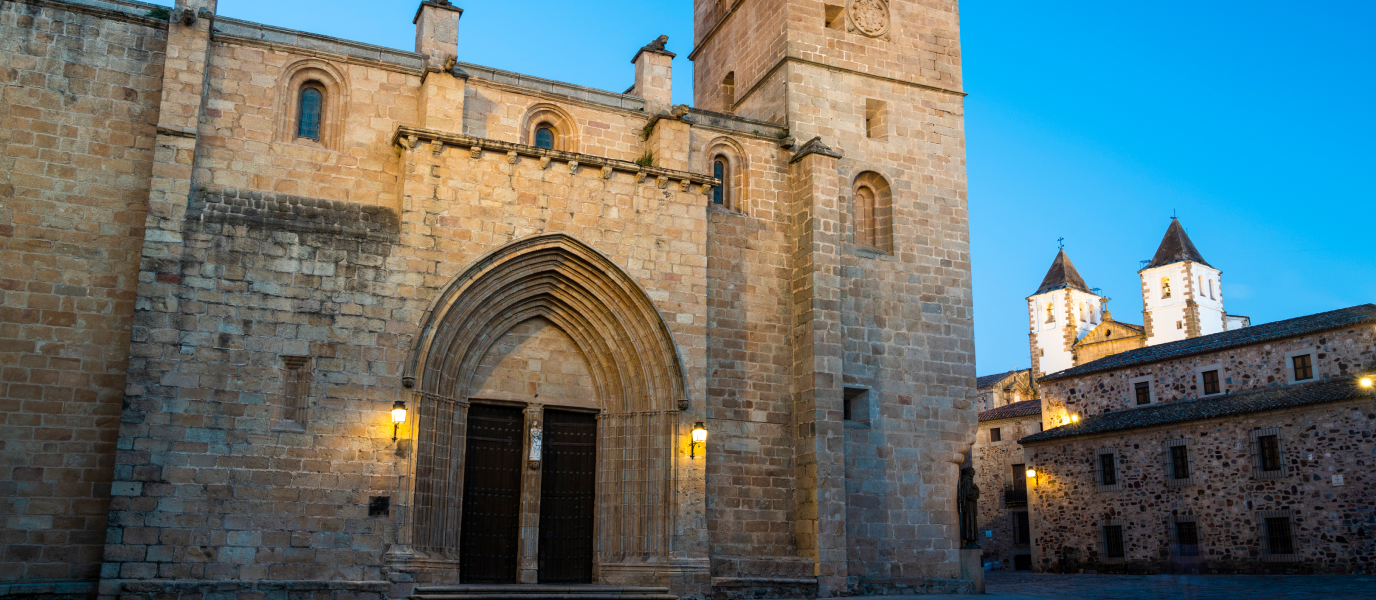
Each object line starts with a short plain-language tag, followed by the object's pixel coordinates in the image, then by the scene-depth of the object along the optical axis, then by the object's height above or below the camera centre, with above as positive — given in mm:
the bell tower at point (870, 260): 16719 +4484
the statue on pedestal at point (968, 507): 17969 +152
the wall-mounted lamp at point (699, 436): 15461 +1154
